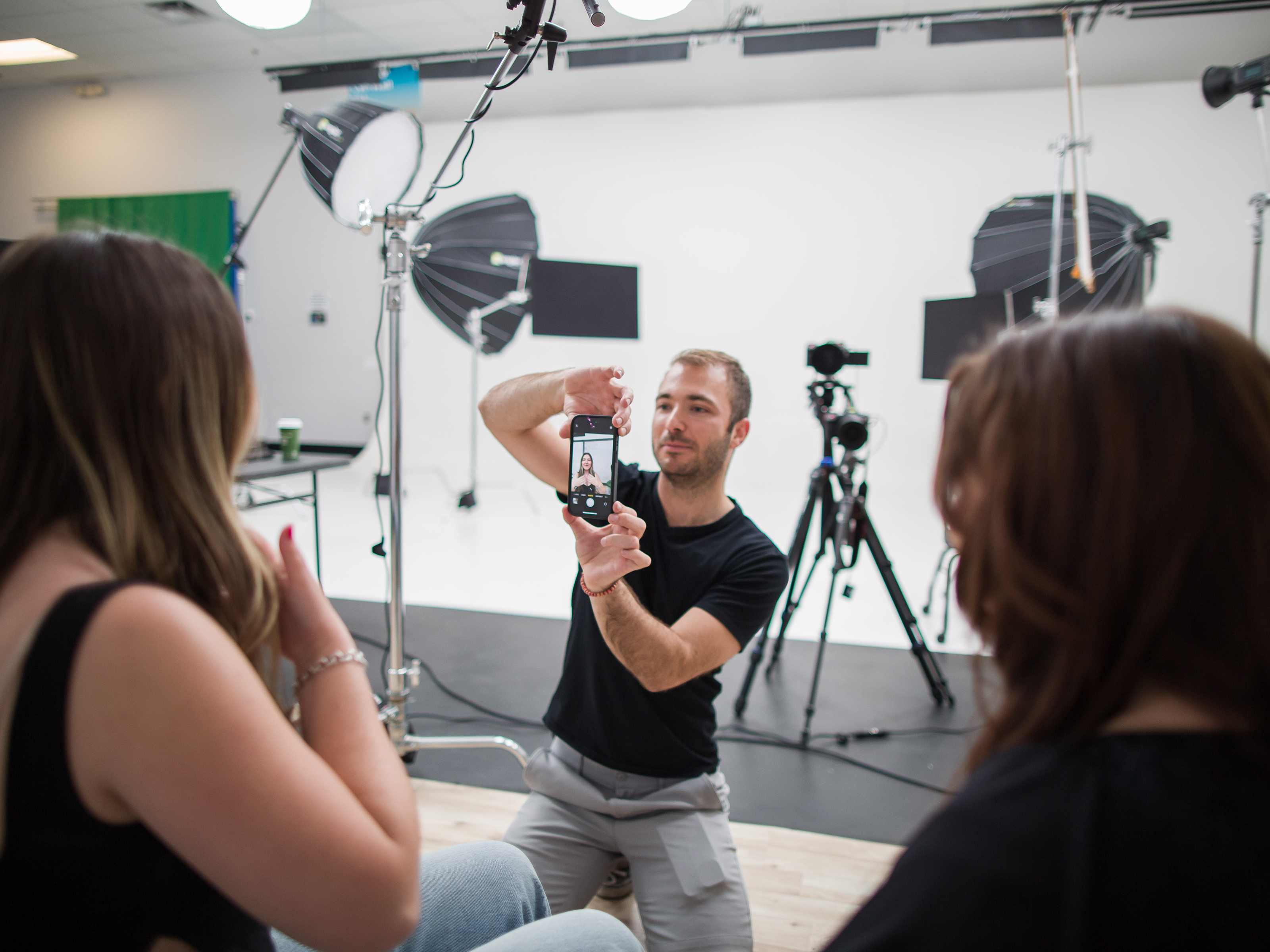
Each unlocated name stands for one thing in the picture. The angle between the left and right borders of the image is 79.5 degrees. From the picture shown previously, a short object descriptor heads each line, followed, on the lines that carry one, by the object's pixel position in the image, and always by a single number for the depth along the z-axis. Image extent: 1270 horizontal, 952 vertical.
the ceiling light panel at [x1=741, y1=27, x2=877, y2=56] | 4.78
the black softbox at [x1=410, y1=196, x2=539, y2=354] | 6.25
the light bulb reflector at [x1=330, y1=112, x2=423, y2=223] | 2.26
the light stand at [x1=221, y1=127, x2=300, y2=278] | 2.13
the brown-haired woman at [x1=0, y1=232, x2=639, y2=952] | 0.46
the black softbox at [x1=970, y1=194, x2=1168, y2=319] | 4.93
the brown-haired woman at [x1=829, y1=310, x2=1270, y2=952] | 0.39
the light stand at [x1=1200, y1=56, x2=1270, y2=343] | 2.43
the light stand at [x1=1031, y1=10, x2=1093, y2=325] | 2.40
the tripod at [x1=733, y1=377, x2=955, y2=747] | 2.32
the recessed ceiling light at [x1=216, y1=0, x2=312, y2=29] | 1.95
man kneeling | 1.22
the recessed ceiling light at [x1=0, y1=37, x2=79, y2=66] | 4.47
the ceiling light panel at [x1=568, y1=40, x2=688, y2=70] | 4.78
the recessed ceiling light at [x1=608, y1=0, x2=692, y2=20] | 2.09
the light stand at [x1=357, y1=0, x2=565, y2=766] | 1.75
